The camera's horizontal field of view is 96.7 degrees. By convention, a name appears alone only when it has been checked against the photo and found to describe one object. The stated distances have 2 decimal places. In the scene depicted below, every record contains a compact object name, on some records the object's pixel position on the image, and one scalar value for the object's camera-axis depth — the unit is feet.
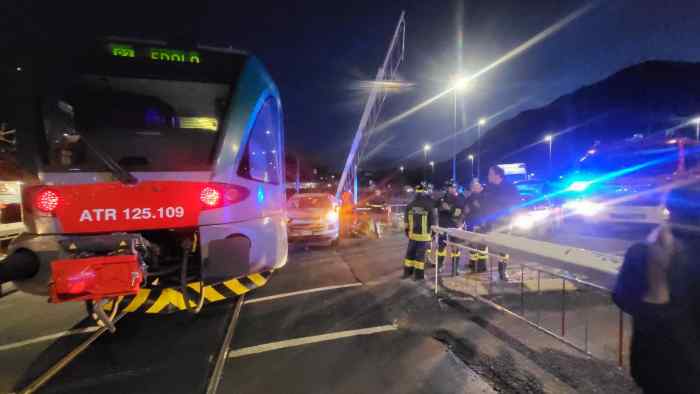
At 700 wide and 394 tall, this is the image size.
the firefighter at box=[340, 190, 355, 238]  37.81
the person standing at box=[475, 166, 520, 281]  18.65
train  9.27
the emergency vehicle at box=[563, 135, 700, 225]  26.27
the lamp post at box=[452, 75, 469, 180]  41.92
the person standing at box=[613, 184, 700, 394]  4.21
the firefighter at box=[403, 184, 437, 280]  18.45
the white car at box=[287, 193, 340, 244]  28.89
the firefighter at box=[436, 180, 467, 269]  21.68
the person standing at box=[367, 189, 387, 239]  35.62
